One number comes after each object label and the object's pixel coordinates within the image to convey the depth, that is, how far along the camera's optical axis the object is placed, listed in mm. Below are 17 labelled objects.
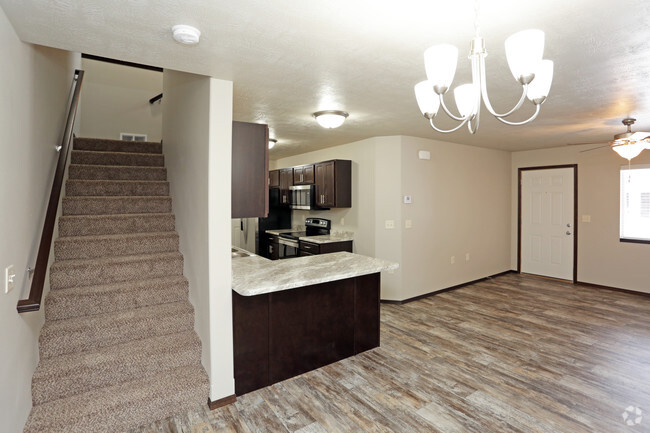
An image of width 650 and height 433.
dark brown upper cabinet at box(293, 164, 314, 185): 5824
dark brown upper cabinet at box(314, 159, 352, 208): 5324
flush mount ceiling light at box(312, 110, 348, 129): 3465
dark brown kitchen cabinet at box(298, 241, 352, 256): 5184
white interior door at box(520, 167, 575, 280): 5973
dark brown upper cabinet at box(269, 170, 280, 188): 6895
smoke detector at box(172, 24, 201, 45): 1725
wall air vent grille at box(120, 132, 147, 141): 5828
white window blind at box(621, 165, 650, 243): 5172
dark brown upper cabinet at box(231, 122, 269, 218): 2697
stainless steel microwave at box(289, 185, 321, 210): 5781
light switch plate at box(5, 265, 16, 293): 1688
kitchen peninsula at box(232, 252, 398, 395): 2672
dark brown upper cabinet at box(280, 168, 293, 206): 6466
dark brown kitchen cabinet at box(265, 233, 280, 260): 6289
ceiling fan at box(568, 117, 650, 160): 3801
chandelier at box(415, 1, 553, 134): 1279
